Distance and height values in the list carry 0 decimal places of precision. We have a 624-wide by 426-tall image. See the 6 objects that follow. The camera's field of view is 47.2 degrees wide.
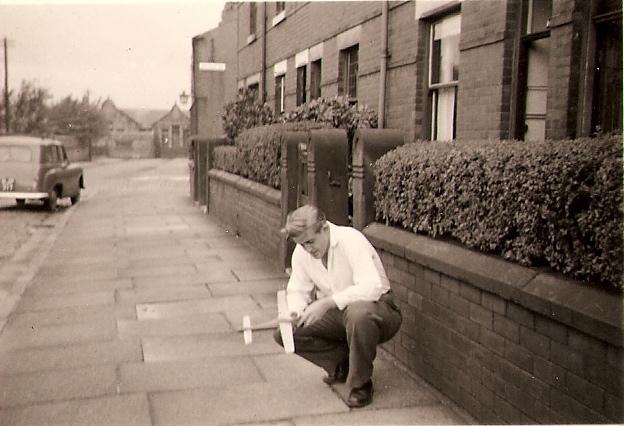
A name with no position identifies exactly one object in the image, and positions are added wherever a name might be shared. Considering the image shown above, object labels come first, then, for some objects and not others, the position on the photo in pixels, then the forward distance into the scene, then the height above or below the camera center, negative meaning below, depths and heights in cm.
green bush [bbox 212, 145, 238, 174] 1373 -44
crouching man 433 -101
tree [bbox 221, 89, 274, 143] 1534 +52
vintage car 1777 -93
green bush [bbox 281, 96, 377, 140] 955 +35
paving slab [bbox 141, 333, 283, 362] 561 -171
